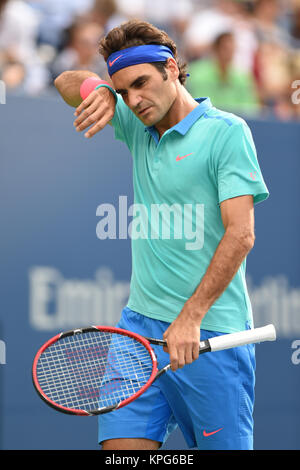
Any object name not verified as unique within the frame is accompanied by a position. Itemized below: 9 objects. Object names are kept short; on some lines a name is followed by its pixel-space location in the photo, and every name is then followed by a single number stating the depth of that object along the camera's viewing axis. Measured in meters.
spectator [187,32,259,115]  13.16
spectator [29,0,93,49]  12.26
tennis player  5.91
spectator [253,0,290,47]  15.17
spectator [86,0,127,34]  12.91
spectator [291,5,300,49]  15.39
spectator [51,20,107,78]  12.09
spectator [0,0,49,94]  11.35
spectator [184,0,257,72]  13.85
